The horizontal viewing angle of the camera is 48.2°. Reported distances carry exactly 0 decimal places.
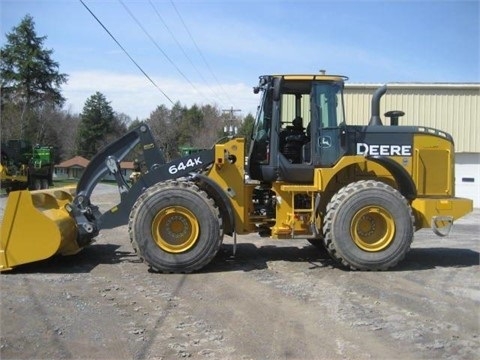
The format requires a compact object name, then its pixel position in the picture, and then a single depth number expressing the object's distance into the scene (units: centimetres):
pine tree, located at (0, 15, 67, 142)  5238
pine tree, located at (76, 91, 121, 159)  6669
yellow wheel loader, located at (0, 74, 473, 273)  786
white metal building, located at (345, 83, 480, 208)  2170
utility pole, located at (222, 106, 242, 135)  5749
